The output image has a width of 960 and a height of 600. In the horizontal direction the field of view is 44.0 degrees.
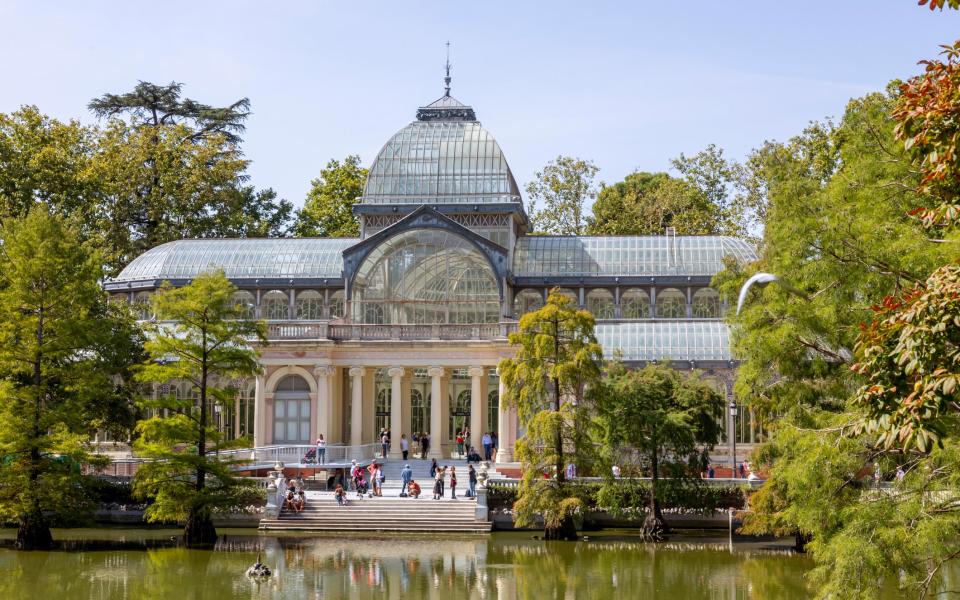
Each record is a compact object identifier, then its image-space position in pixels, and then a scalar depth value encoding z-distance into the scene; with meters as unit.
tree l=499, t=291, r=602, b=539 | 39.38
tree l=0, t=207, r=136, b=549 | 37.03
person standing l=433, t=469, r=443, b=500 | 45.25
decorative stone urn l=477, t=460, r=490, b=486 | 43.29
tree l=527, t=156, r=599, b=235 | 78.00
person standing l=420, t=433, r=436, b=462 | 56.44
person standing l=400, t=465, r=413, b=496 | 46.64
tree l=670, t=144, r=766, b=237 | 71.25
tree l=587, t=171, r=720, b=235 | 74.25
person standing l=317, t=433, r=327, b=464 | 50.06
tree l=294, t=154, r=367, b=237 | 77.56
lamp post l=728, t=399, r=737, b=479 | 44.62
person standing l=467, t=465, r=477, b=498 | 45.06
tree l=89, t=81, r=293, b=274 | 71.06
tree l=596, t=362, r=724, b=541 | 40.31
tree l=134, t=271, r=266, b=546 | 38.41
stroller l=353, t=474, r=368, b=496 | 46.16
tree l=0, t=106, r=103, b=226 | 62.47
